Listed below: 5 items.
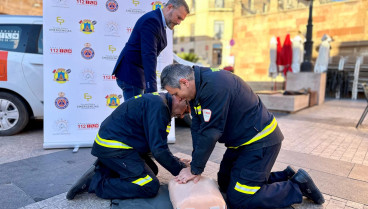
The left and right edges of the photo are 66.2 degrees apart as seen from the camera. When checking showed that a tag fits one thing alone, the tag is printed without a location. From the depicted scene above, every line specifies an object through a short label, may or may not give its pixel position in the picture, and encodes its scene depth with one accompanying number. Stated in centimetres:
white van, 445
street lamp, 1086
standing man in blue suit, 299
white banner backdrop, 386
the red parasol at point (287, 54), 1209
